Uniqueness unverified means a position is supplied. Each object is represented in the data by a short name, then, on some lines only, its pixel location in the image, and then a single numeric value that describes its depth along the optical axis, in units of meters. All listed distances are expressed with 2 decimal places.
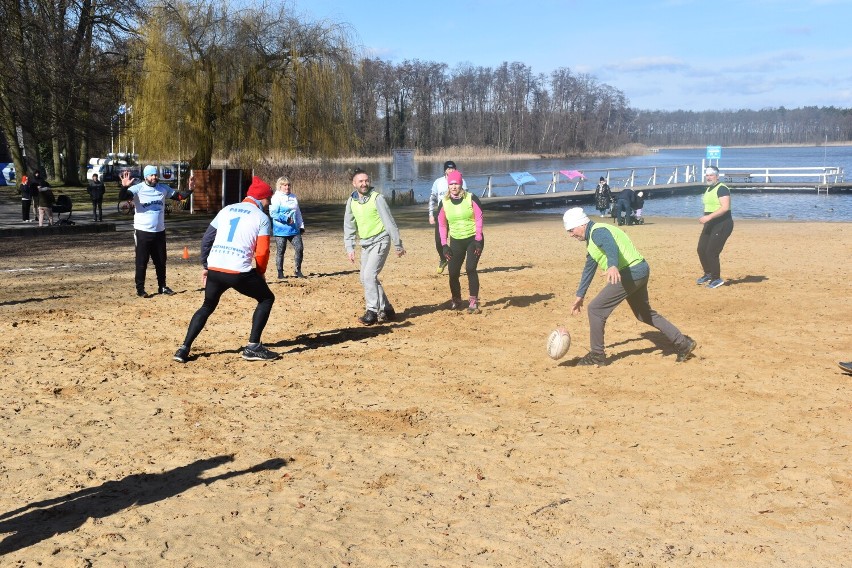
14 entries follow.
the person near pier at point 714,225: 13.89
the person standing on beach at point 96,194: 25.88
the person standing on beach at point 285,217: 14.60
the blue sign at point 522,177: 43.69
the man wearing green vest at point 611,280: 8.65
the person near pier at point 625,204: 28.64
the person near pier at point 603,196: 31.53
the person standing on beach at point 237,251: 8.97
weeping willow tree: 31.89
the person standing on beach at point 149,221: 12.96
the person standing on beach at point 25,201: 26.45
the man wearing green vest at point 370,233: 11.20
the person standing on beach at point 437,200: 15.59
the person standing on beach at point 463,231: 12.02
